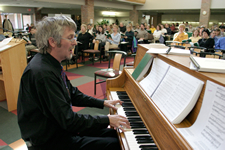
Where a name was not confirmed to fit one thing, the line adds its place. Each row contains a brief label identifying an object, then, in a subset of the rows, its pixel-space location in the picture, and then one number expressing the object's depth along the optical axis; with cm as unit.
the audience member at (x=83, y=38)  716
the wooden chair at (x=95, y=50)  630
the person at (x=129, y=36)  840
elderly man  111
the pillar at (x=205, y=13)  1380
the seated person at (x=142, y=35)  903
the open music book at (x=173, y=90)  100
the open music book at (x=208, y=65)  98
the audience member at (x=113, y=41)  724
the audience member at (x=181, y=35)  605
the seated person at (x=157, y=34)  969
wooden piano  91
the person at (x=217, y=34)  675
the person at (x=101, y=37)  761
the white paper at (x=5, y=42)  302
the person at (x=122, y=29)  1121
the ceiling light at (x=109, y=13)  2129
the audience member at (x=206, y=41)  572
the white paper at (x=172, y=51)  154
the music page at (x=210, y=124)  78
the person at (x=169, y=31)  1277
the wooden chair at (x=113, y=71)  350
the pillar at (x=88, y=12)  1220
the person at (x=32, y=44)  627
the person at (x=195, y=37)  698
